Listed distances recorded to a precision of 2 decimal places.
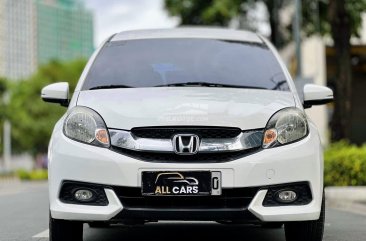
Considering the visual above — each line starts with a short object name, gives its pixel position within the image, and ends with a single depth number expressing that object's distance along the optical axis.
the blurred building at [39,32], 127.56
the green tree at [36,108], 61.00
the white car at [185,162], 4.77
